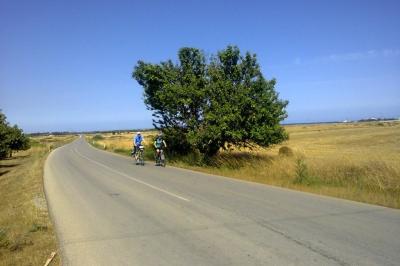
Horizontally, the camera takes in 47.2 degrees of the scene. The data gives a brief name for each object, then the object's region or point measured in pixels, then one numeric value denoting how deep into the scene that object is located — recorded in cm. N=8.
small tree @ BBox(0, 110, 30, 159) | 4031
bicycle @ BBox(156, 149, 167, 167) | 2541
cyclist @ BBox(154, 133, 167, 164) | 2556
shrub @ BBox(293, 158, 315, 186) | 1538
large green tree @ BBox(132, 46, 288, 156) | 2319
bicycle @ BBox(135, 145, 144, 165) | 2688
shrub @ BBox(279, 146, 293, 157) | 3227
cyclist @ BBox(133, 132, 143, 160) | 2674
